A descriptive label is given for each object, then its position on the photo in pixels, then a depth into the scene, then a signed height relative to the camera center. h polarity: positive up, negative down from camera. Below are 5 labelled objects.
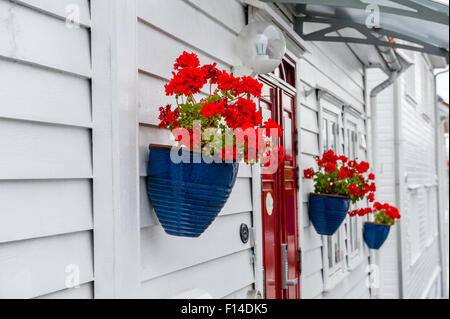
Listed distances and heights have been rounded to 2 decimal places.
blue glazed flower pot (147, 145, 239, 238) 1.86 -0.04
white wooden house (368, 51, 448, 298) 7.75 -0.17
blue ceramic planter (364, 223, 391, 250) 6.37 -0.69
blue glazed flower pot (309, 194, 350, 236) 4.23 -0.28
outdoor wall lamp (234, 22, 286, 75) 2.74 +0.62
